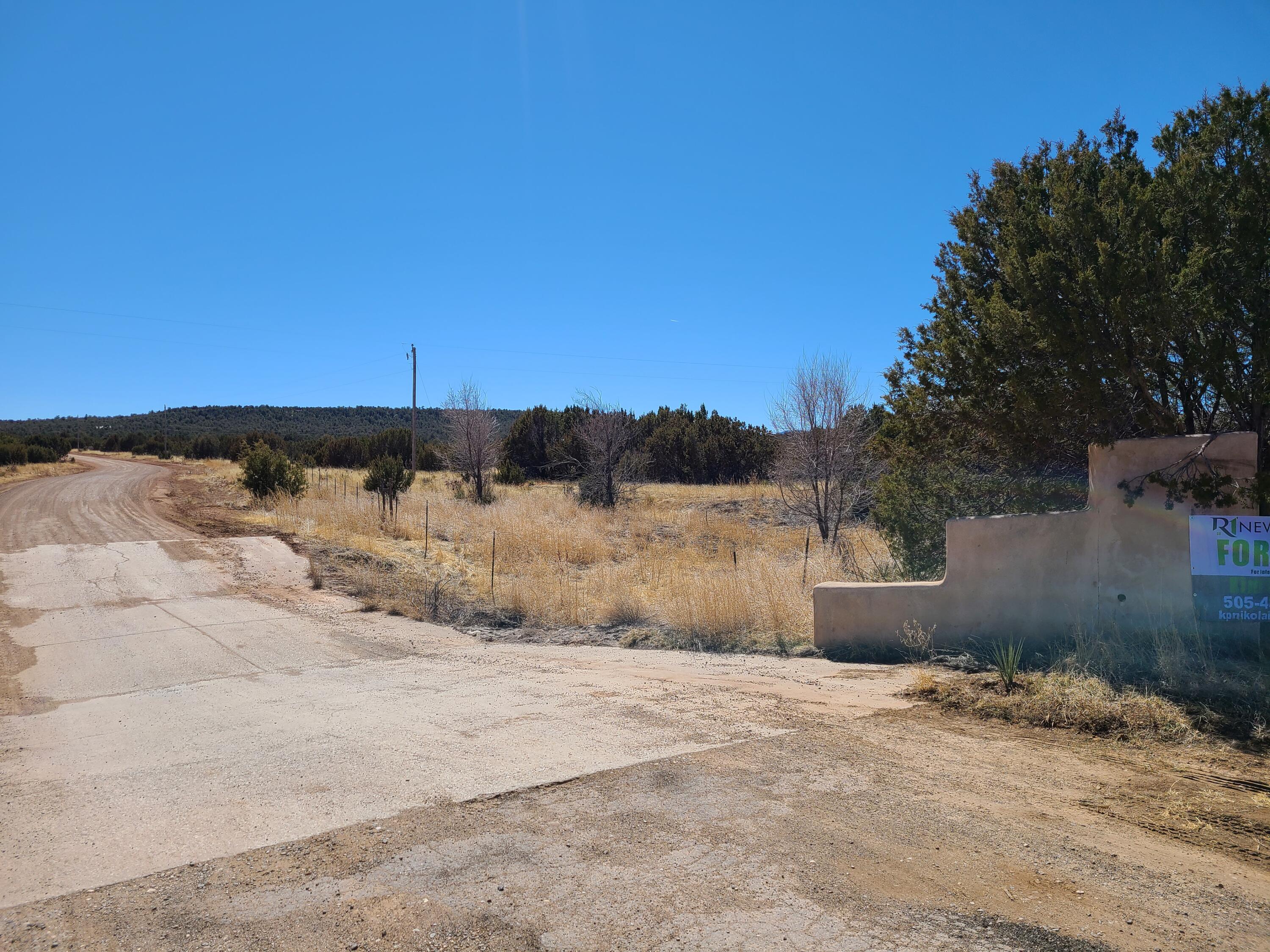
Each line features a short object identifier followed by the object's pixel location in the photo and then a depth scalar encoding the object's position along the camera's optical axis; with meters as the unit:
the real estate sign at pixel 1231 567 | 7.25
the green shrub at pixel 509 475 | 40.03
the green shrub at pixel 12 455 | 50.34
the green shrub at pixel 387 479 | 27.69
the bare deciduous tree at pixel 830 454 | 18.72
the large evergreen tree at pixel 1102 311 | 7.28
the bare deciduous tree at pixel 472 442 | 34.59
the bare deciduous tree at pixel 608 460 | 30.39
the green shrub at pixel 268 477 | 28.06
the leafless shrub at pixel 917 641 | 8.91
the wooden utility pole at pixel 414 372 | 44.03
